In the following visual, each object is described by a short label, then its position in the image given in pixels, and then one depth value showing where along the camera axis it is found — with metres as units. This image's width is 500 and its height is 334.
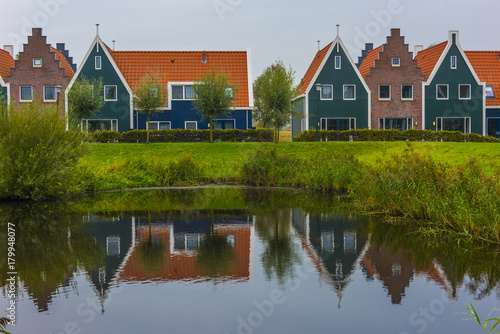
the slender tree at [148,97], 36.91
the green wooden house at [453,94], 43.58
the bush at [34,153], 18.17
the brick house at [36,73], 43.84
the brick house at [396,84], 43.50
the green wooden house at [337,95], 42.47
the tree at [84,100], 36.66
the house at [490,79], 44.25
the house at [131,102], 42.44
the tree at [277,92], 35.78
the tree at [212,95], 36.03
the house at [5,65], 43.47
